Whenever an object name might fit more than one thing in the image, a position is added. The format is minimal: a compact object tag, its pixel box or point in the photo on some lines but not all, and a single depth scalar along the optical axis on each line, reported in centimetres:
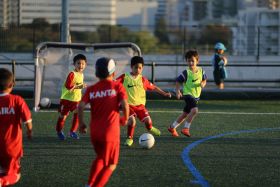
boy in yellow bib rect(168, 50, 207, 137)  1321
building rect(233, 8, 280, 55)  3003
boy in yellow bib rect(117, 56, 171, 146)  1209
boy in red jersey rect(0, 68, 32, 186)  765
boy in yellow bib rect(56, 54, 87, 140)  1268
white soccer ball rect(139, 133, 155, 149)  1147
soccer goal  1824
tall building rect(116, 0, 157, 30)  3088
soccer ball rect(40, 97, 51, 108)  1775
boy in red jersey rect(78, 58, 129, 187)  764
